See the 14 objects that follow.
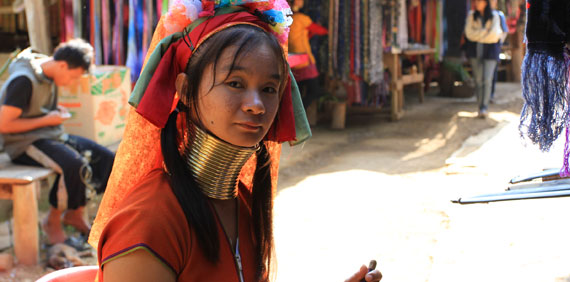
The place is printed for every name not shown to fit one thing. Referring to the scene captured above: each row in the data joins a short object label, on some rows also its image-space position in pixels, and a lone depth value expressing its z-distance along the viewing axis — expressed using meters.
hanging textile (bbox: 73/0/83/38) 5.29
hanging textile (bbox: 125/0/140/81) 5.54
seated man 3.99
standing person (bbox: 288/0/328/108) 7.79
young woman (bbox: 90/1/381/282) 1.25
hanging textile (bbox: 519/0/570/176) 2.26
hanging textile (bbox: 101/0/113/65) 5.44
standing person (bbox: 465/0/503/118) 8.12
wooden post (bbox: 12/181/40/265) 3.74
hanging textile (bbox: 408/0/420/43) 10.56
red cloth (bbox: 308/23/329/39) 8.20
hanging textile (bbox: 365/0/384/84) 8.34
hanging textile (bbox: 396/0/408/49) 8.80
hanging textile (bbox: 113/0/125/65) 5.52
